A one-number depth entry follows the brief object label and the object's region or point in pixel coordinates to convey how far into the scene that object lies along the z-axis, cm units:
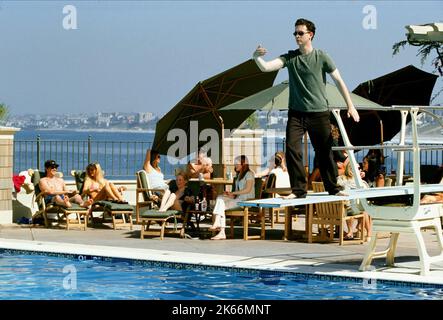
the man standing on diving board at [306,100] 953
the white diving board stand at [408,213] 995
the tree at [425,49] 2406
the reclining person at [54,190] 1473
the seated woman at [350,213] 1309
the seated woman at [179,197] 1389
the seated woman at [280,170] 1455
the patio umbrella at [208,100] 1583
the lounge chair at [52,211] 1455
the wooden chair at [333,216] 1273
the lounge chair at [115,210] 1464
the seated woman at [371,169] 1420
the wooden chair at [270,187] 1390
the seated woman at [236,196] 1345
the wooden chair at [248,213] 1332
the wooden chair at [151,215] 1347
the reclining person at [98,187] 1509
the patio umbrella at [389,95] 1708
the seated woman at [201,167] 1616
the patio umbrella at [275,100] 1388
